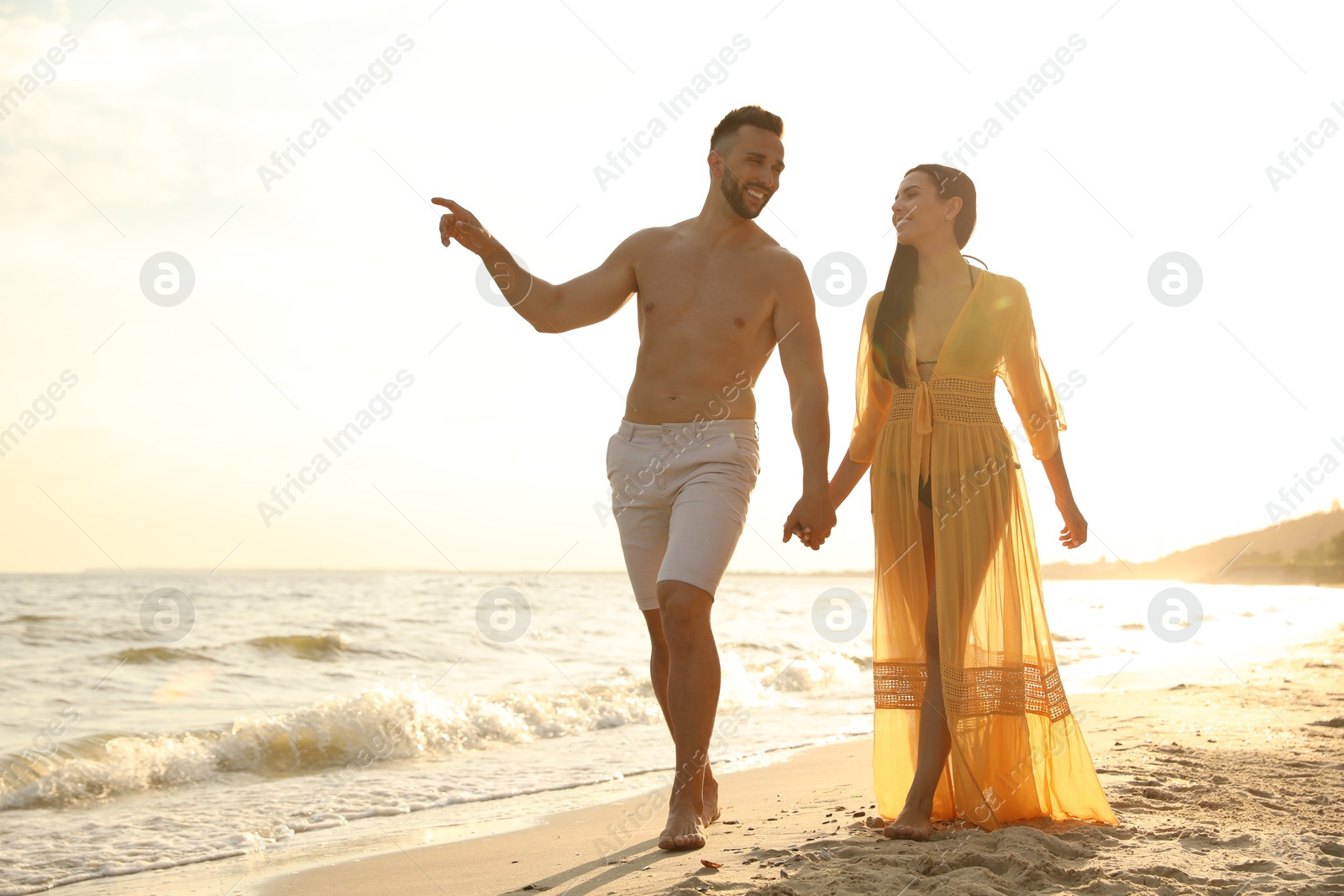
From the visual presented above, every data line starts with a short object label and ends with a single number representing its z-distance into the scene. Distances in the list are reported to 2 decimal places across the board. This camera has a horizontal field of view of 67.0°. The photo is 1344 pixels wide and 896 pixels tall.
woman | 3.19
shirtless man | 3.27
